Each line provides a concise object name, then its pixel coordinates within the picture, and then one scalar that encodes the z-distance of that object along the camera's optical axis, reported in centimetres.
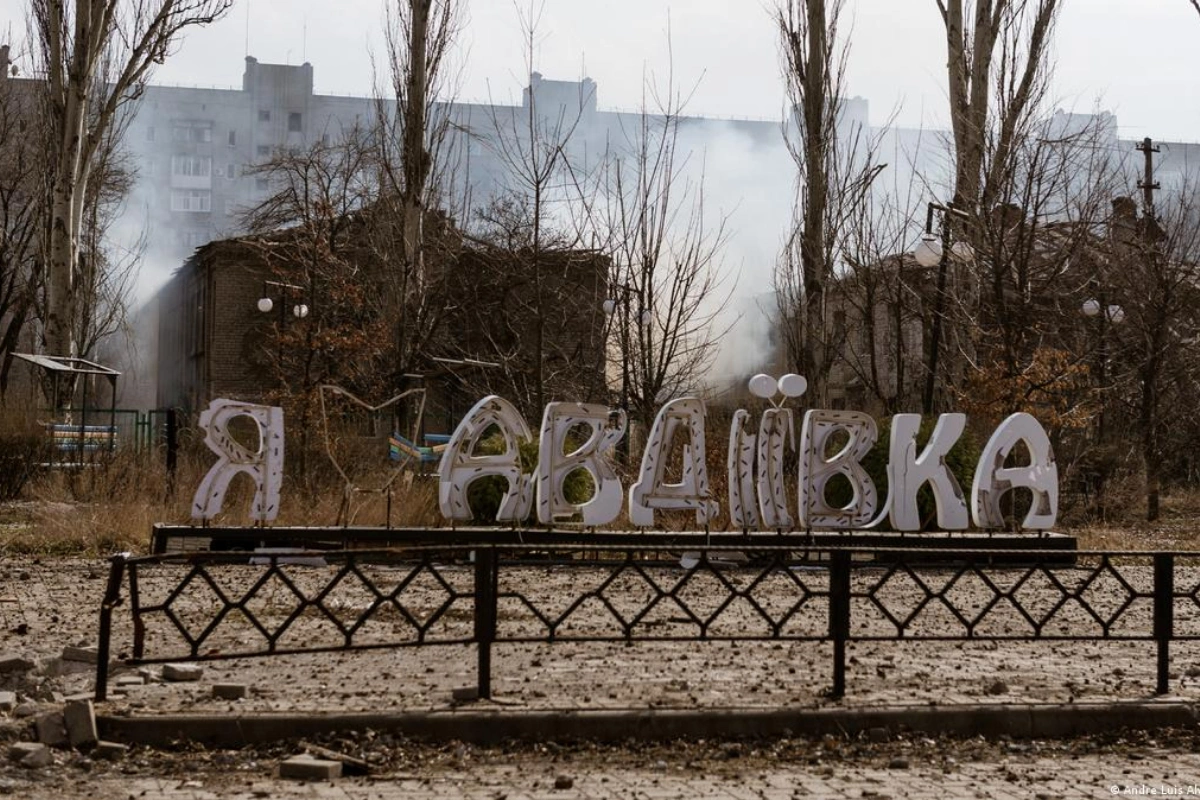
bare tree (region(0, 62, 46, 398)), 3731
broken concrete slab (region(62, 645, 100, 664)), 842
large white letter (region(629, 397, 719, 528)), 1442
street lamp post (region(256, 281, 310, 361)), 2924
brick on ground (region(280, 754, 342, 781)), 612
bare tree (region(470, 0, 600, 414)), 2194
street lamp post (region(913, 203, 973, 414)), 2094
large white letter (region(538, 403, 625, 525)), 1433
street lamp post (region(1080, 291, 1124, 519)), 2819
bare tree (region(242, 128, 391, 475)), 2969
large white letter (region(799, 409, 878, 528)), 1466
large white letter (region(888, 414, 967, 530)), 1462
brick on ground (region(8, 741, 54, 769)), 621
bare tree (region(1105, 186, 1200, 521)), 2934
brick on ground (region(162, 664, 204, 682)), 796
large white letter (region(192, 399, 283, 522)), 1408
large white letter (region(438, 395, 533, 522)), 1429
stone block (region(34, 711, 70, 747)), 656
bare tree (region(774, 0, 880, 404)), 2308
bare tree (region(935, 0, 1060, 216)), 2280
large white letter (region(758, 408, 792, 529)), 1468
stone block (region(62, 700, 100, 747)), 654
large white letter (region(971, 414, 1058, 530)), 1480
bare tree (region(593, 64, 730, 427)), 2258
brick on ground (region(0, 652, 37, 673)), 805
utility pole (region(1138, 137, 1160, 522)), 2619
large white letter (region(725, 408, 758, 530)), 1473
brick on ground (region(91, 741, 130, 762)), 645
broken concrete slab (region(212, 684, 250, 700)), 742
